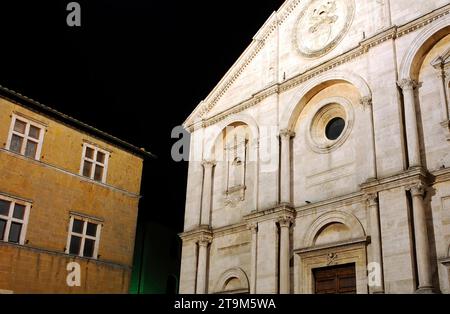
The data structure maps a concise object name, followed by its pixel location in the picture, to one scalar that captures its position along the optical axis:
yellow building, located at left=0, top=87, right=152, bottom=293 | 22.00
